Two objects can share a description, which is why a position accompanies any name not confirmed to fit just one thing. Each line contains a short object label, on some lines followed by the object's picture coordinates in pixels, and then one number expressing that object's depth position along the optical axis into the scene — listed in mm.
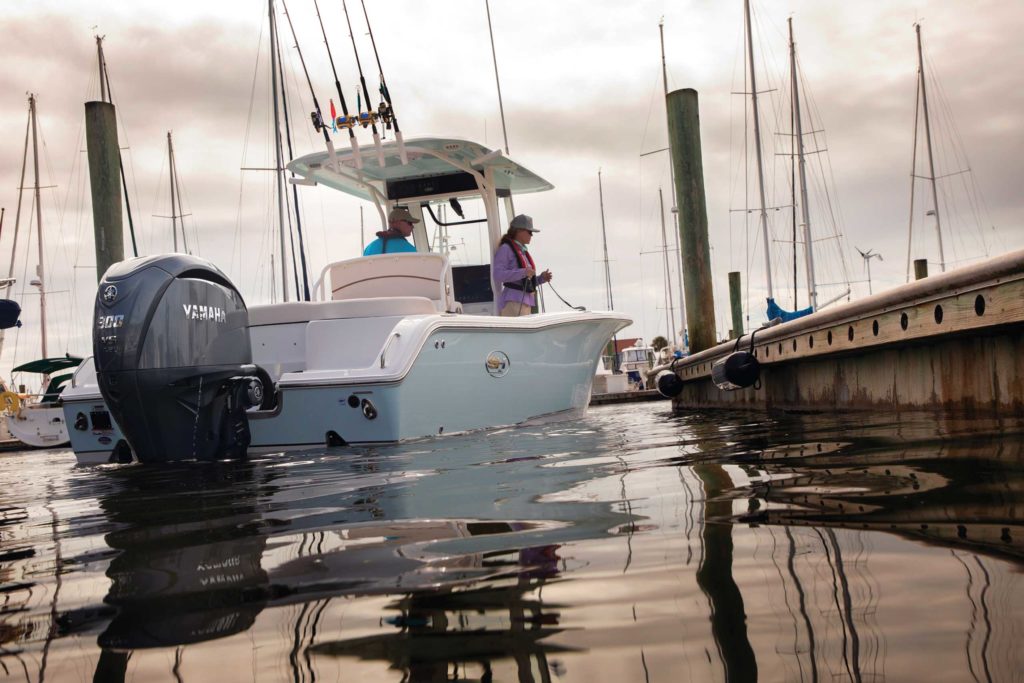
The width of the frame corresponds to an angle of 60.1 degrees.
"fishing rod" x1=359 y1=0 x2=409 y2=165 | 7004
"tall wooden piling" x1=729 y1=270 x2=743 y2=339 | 22734
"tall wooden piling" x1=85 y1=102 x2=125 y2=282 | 9570
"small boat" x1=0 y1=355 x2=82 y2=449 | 16188
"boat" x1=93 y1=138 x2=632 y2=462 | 4516
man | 7781
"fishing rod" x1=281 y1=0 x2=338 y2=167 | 6552
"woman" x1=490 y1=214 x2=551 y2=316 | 8016
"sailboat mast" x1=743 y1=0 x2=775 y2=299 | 22312
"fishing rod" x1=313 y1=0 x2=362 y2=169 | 6836
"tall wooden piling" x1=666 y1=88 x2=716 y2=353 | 9891
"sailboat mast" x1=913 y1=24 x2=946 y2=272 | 24484
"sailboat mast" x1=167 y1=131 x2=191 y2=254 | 21734
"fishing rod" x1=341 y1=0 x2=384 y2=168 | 6996
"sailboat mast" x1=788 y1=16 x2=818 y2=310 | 21734
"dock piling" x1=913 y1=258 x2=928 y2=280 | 14000
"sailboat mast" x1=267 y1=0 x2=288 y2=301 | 16000
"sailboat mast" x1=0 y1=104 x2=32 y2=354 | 24078
